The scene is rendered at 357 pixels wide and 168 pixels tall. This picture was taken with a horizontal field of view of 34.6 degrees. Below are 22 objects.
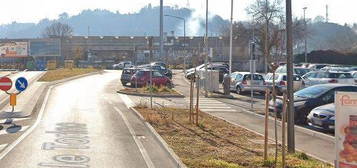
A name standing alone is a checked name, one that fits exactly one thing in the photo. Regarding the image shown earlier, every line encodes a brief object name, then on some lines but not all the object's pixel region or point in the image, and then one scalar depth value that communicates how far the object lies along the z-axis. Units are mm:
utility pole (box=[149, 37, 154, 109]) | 28406
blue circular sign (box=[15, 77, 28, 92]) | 21656
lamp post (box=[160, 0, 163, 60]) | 63019
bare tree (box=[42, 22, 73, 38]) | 147962
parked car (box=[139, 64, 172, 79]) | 51816
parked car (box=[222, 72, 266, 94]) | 36844
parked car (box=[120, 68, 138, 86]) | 43406
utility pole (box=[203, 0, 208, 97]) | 33966
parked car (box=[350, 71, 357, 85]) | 40288
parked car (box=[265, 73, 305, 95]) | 34644
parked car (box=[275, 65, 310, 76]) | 43869
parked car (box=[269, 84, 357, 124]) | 20188
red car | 41088
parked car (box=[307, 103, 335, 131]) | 17281
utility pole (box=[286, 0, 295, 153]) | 11977
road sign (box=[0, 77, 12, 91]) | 21094
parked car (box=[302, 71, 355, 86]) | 37656
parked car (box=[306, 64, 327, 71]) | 57719
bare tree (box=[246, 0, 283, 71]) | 67250
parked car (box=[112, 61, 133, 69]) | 87500
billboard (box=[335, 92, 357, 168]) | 8180
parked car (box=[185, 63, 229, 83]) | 51775
